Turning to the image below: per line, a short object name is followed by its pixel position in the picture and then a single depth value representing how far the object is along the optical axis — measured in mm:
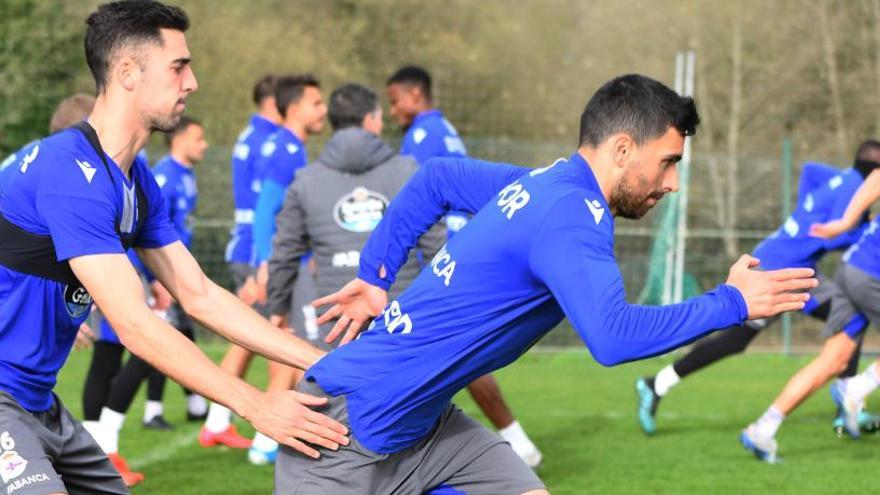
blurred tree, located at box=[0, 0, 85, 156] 32594
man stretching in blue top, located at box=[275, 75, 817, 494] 6809
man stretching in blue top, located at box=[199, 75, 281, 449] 17656
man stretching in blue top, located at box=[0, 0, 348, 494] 7316
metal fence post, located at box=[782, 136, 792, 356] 33500
